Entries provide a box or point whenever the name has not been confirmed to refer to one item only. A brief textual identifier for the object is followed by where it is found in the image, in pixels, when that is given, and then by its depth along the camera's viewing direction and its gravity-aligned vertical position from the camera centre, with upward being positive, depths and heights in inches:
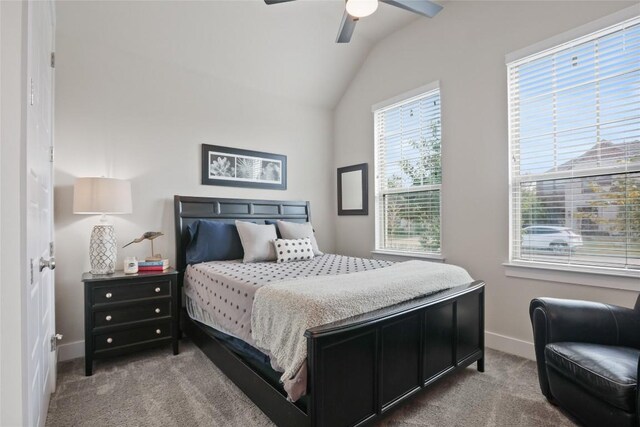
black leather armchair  59.0 -31.3
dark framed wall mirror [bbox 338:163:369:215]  165.2 +12.2
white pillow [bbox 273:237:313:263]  124.1 -14.9
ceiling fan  78.4 +54.7
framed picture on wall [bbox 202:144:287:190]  140.8 +21.8
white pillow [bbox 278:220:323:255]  138.1 -8.3
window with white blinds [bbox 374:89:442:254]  136.9 +17.7
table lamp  100.3 +2.8
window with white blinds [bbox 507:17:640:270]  88.7 +18.5
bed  59.0 -34.6
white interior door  49.7 +0.6
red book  109.9 -19.1
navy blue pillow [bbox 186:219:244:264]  123.2 -11.6
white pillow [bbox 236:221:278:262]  123.0 -11.1
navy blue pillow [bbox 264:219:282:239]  142.7 -4.3
